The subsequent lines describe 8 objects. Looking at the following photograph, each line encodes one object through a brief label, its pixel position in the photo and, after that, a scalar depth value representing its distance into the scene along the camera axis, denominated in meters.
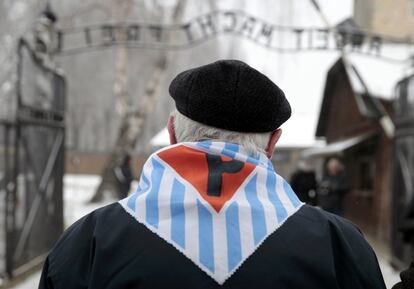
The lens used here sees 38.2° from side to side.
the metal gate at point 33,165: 6.79
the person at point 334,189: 10.02
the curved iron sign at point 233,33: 9.07
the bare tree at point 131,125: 17.75
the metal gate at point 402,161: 7.88
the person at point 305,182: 9.53
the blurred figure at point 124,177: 15.37
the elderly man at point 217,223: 1.43
